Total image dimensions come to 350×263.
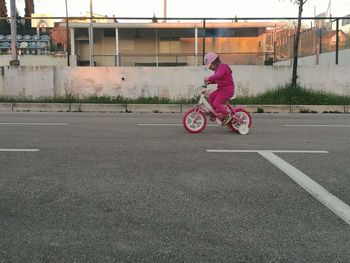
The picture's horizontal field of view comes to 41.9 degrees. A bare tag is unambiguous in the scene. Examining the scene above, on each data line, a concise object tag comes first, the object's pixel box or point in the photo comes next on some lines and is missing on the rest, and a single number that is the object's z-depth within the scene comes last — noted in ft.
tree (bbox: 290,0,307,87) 51.88
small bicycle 29.68
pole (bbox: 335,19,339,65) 55.13
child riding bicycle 29.09
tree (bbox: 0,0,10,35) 106.68
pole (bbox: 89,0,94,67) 62.13
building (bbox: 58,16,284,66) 66.33
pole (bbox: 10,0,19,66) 52.47
